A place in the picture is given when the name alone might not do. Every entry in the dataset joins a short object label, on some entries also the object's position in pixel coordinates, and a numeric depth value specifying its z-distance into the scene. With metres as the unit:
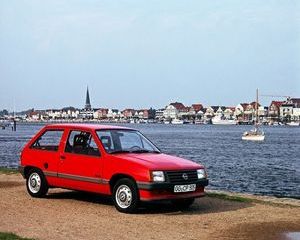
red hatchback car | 10.65
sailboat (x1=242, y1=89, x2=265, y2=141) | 103.09
